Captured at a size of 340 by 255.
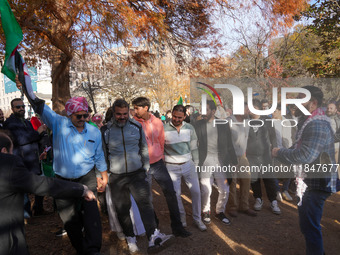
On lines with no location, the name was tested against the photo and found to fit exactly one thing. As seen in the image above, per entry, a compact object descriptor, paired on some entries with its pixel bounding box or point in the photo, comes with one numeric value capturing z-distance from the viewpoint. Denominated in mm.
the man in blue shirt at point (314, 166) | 2781
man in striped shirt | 4414
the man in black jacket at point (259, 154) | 5301
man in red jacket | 4129
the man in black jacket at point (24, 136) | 4523
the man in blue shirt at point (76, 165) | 3193
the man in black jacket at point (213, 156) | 4664
